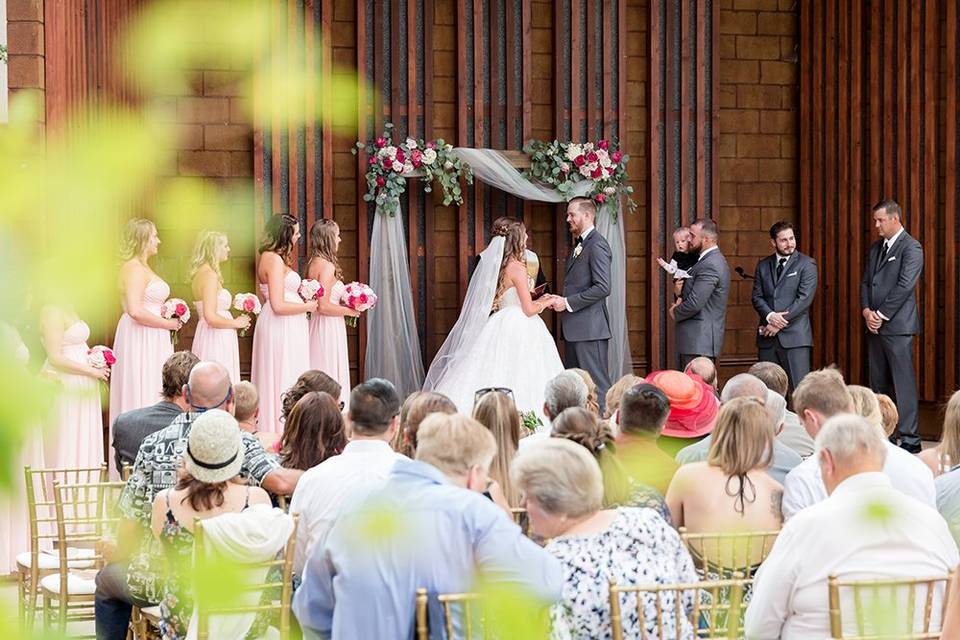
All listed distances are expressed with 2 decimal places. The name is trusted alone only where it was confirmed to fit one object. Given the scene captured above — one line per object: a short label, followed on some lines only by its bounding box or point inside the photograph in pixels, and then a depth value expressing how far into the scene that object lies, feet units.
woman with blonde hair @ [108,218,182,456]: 51.93
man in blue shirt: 17.94
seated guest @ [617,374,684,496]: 28.17
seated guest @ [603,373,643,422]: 35.81
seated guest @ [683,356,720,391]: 43.65
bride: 61.36
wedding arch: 70.18
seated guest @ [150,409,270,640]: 23.27
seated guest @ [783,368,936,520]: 25.31
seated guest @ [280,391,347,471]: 28.71
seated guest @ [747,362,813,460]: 34.30
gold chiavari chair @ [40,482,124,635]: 29.63
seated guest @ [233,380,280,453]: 33.58
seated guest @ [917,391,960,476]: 27.63
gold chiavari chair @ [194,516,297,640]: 22.06
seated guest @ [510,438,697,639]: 19.15
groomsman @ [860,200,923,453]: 63.00
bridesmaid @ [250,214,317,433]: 58.95
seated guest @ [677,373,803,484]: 29.40
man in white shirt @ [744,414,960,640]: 19.08
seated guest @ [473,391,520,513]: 27.84
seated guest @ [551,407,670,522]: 22.84
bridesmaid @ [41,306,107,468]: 42.22
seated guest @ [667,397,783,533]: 25.38
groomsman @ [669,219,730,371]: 64.90
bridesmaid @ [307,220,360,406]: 61.26
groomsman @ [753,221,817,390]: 66.13
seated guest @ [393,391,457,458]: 27.61
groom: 64.44
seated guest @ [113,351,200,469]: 33.09
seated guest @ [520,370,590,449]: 33.81
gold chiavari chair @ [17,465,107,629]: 30.66
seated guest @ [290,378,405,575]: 23.71
